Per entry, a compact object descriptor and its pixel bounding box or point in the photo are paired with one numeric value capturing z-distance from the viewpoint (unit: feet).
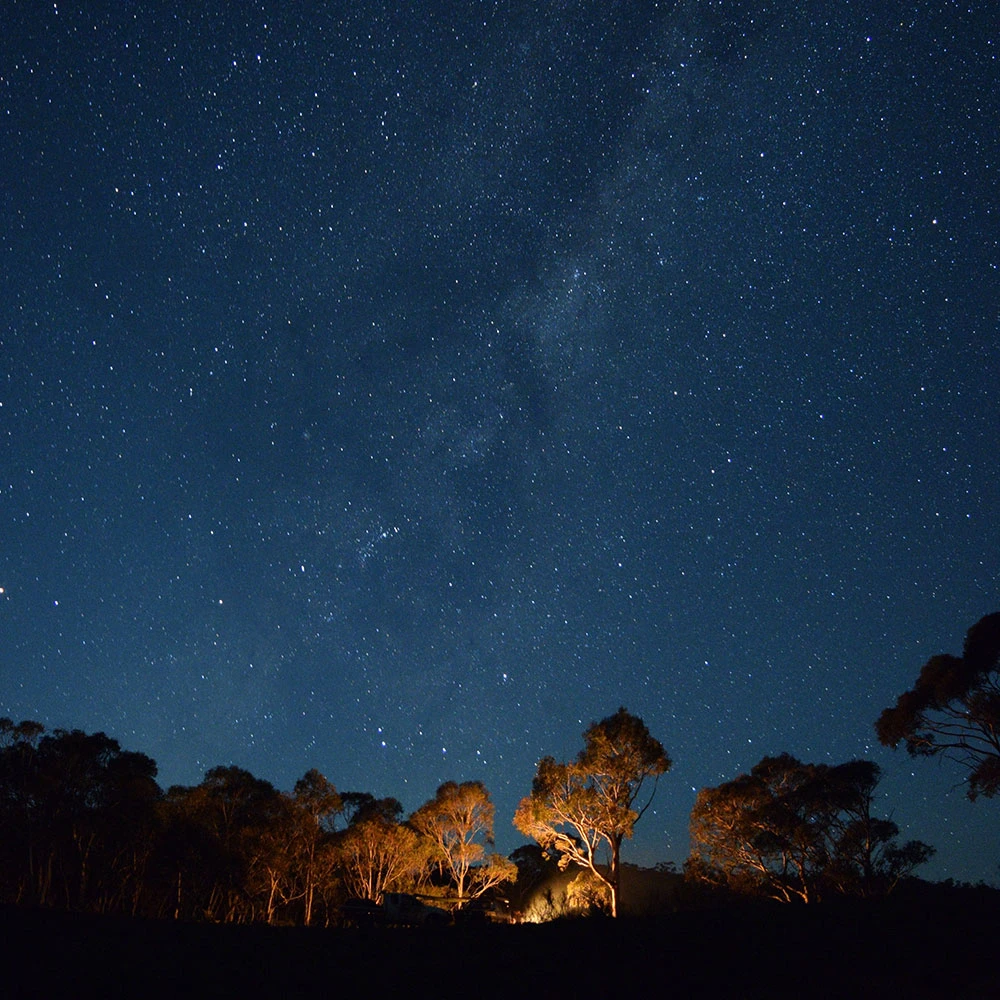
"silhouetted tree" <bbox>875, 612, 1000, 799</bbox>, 78.48
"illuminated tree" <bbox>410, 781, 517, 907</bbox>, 141.69
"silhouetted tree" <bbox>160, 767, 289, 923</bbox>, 123.44
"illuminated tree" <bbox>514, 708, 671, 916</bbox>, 97.55
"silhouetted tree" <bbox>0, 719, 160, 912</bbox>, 113.80
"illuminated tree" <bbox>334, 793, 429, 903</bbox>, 139.74
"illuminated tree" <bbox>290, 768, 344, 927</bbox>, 136.67
